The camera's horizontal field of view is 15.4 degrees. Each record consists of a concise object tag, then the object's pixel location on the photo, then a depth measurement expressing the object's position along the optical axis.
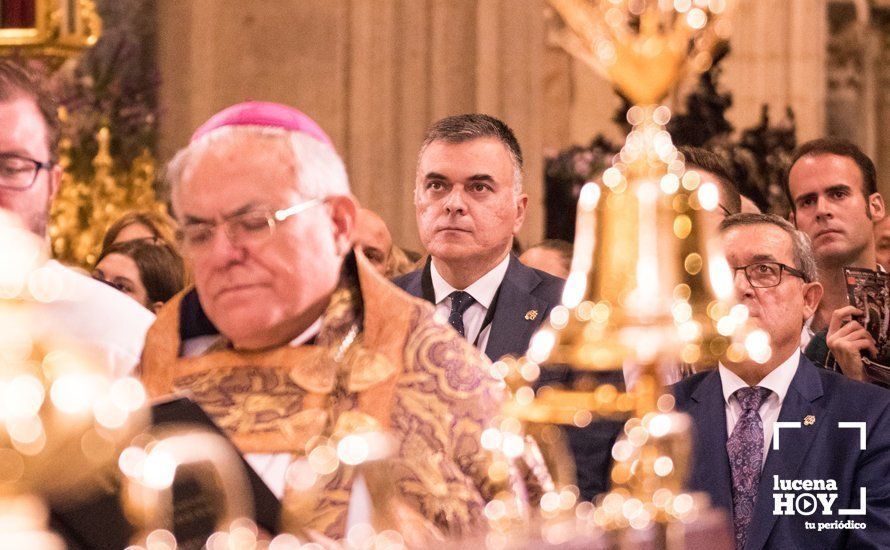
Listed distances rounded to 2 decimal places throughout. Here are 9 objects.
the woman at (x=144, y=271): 11.44
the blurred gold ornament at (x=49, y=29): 12.36
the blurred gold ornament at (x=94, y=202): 14.55
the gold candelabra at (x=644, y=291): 4.44
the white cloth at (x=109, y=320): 7.04
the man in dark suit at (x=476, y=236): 9.70
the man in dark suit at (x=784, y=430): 8.63
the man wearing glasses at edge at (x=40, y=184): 7.02
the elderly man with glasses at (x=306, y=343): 6.16
